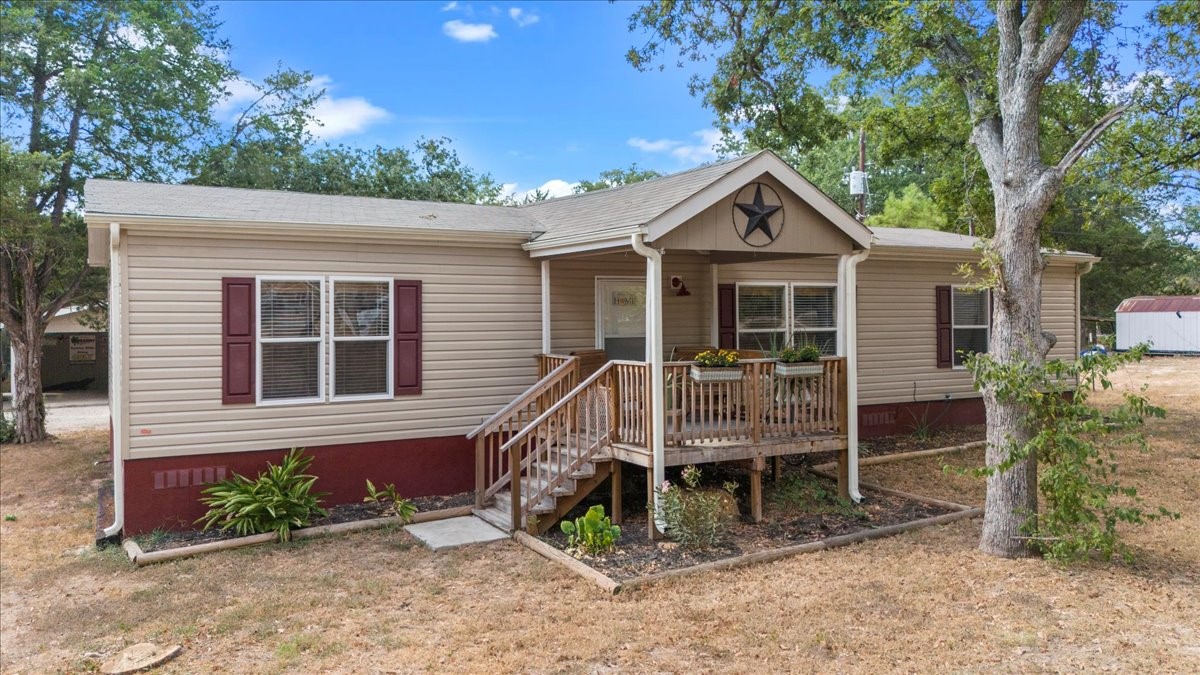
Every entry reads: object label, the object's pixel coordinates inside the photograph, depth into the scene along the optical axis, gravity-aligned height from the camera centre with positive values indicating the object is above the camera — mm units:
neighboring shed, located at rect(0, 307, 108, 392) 25188 -565
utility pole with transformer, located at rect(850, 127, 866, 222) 16844 +3362
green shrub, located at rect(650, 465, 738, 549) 7145 -1622
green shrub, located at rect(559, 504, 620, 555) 7027 -1748
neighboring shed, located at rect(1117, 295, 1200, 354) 30062 +578
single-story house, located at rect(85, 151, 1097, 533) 7719 +1
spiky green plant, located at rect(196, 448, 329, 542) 7688 -1611
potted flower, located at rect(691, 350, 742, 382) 7738 -290
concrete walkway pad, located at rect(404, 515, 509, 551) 7477 -1913
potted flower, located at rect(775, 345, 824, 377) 8250 -255
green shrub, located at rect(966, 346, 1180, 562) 6055 -865
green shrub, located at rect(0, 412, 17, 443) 14887 -1707
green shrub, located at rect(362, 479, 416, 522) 8195 -1774
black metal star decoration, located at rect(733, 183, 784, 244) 8008 +1269
